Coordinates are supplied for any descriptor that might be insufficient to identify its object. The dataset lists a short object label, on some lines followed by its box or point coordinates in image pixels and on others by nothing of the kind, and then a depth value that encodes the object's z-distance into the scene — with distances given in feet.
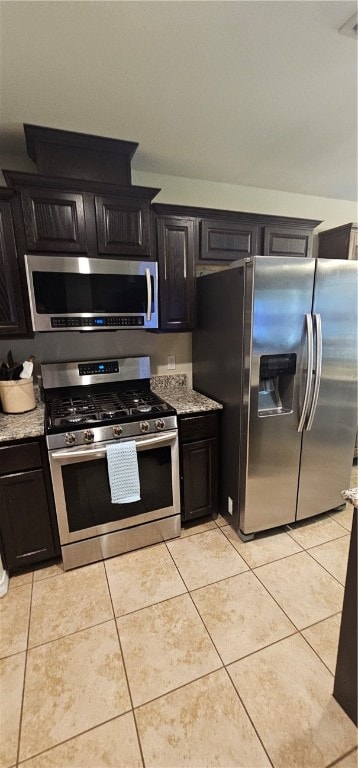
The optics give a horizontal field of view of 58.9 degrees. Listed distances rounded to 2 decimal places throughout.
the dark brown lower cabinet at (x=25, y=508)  5.70
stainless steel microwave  5.99
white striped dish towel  6.07
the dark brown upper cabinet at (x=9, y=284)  5.66
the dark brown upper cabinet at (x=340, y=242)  9.30
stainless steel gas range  5.91
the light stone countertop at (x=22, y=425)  5.57
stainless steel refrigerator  5.94
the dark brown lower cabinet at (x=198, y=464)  6.96
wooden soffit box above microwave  5.86
